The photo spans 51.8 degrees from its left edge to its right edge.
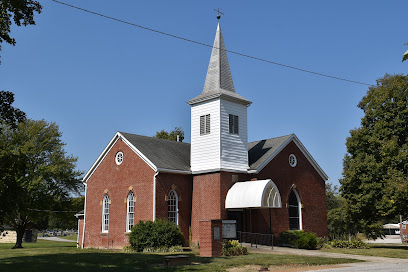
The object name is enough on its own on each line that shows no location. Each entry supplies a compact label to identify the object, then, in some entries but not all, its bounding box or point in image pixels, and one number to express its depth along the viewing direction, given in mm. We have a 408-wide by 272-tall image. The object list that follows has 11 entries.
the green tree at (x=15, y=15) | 16812
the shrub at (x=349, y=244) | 29359
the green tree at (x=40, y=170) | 44938
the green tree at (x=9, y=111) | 17719
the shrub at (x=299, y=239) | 27427
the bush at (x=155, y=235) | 24750
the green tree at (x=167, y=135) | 57188
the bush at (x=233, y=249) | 21625
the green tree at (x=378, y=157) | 30969
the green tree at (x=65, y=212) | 48566
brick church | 27484
